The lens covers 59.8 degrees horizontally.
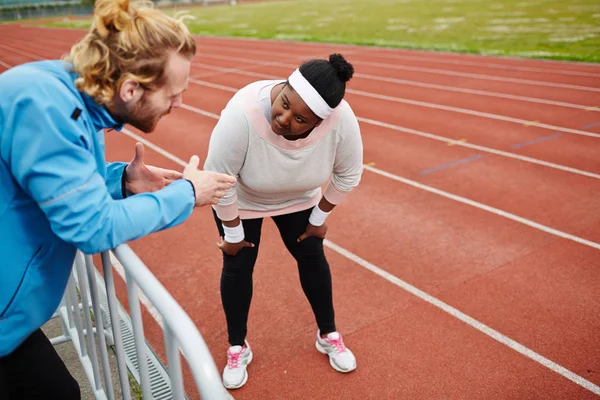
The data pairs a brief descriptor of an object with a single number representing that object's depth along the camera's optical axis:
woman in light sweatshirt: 2.34
